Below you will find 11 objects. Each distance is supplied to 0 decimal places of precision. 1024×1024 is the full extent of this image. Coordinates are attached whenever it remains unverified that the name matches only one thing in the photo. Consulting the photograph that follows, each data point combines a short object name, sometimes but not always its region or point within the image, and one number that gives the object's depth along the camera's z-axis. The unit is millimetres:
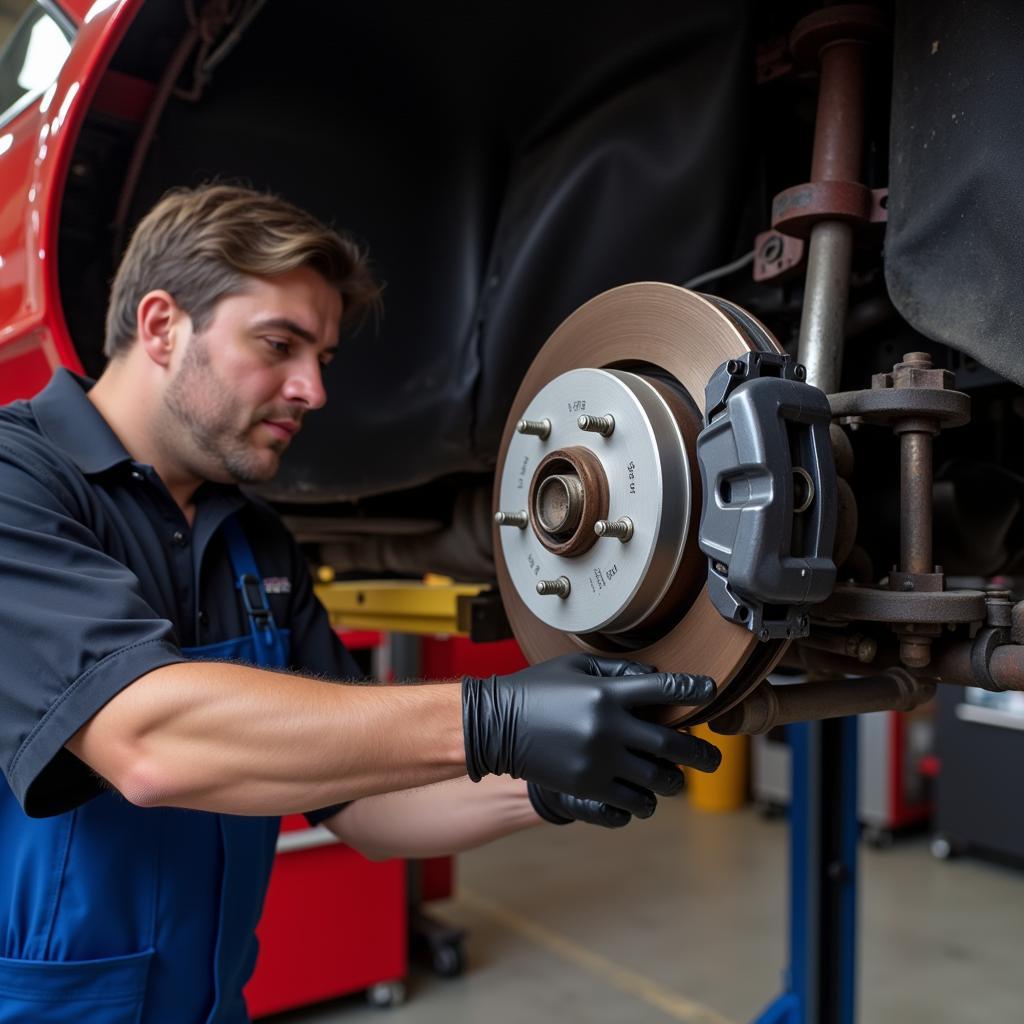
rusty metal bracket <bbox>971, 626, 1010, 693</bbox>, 574
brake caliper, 474
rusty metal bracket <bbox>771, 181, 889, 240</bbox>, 656
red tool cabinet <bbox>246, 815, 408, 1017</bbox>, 2283
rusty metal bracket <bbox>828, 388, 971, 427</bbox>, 552
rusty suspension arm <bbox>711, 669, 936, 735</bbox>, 586
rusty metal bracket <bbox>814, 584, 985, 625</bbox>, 546
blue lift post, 1603
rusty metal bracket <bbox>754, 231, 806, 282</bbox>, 717
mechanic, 580
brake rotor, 546
